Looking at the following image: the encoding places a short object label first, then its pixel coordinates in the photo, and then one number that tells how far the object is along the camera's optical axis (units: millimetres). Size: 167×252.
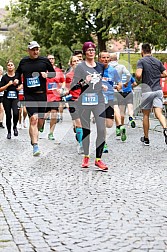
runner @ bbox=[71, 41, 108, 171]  9545
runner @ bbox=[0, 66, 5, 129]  19062
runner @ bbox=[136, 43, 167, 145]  12617
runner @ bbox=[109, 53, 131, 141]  13750
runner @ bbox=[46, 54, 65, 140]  14514
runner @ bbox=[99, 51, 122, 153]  11938
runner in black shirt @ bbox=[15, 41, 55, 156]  11461
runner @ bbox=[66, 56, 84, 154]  11727
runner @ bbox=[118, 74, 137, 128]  15430
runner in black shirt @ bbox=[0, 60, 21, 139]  15352
